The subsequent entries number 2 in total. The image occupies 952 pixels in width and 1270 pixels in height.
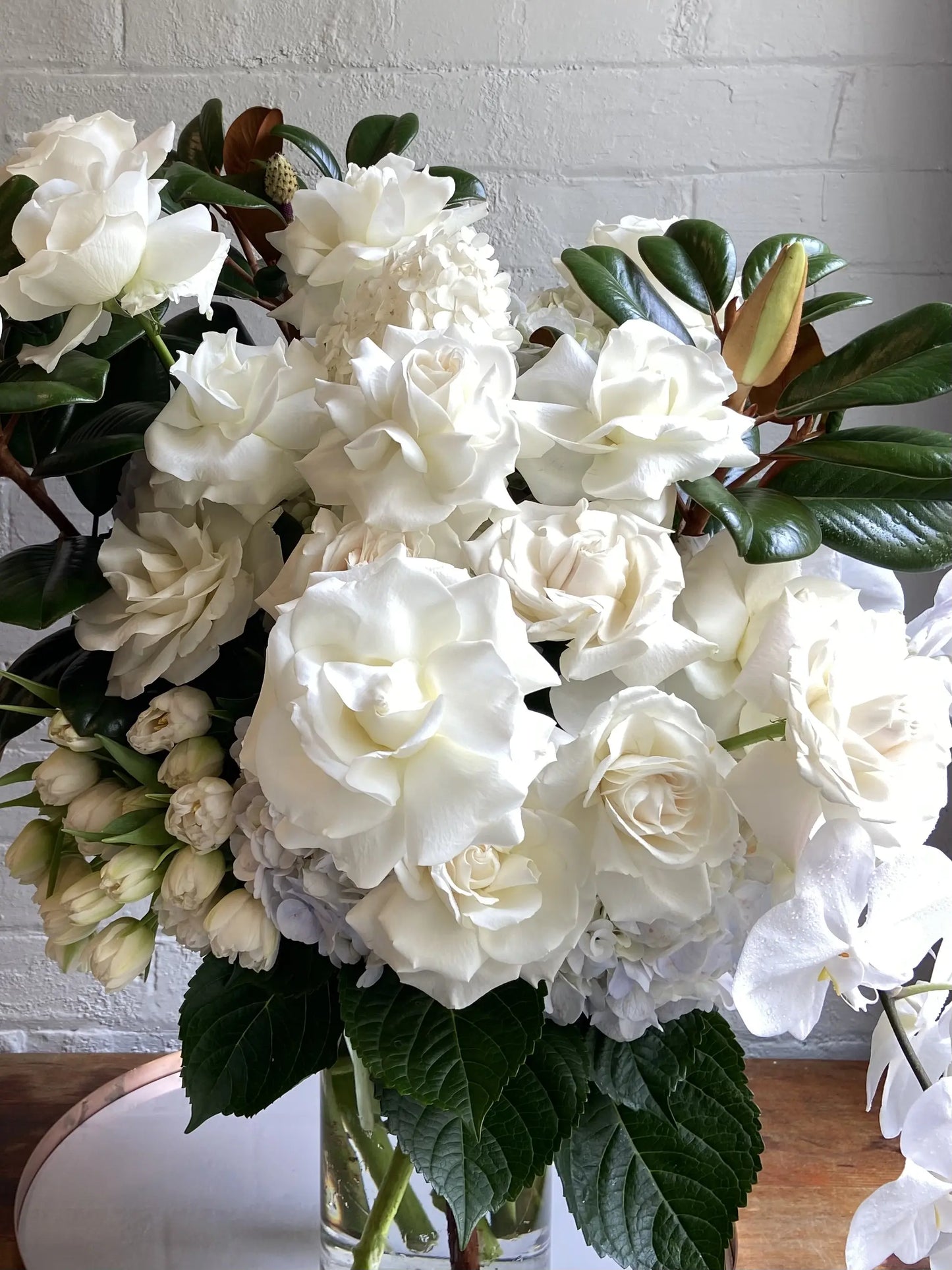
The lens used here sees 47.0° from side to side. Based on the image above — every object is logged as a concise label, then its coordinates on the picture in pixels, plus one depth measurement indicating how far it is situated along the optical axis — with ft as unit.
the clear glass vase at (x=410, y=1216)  1.88
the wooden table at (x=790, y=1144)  2.57
